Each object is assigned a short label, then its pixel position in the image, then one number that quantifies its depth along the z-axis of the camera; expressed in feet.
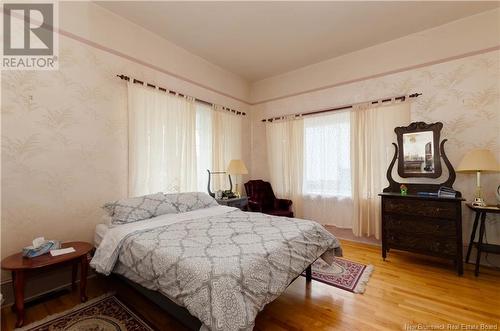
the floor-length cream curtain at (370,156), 11.32
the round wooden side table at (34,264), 5.90
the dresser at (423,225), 8.69
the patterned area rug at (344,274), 7.90
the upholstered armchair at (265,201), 13.52
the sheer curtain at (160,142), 9.76
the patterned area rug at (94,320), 5.89
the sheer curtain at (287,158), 14.11
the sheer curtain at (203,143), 12.61
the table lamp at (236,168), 12.88
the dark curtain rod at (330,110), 10.70
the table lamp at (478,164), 8.34
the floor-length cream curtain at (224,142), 13.37
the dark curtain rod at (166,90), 9.47
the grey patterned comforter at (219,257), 4.39
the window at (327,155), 12.65
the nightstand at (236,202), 12.16
